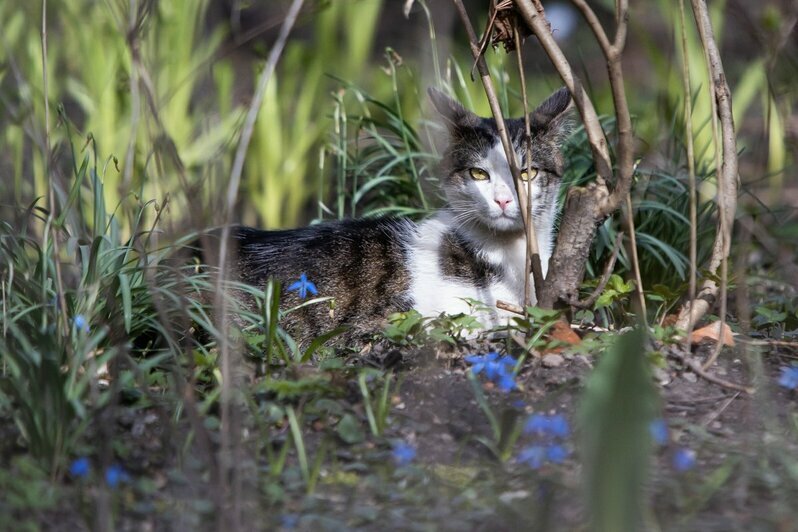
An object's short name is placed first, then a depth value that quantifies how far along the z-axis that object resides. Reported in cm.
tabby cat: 693
